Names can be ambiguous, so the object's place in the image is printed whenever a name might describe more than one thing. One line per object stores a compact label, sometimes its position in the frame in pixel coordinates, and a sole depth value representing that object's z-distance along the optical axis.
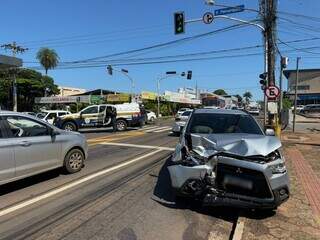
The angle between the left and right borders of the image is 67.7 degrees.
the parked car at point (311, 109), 38.01
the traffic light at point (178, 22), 13.27
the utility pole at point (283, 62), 14.69
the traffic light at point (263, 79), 14.74
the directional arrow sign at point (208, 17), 13.14
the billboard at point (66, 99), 32.91
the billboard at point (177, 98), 42.25
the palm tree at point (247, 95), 102.34
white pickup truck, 15.32
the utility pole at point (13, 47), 30.39
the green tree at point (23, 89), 35.73
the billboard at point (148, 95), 37.23
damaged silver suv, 3.70
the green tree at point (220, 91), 98.11
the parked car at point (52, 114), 17.26
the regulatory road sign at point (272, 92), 10.87
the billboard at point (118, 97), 32.80
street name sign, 12.72
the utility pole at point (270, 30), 11.92
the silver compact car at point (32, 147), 4.62
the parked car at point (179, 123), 12.99
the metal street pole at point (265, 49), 12.83
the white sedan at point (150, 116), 23.62
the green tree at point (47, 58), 39.93
